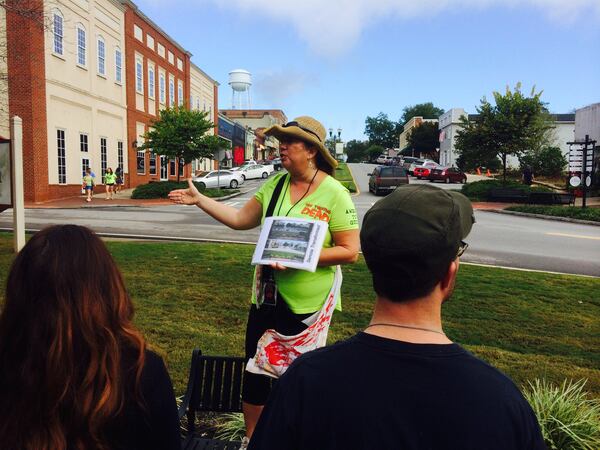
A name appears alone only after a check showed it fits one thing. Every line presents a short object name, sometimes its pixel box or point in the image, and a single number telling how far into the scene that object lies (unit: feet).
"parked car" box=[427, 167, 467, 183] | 152.05
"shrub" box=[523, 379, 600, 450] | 11.62
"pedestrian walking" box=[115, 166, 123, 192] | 108.06
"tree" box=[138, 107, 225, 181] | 103.45
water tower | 305.53
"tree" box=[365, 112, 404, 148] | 496.76
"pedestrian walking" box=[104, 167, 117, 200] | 92.73
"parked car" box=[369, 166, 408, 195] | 108.58
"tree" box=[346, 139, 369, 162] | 517.55
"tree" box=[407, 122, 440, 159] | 291.38
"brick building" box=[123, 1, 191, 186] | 119.96
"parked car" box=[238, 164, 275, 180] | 160.76
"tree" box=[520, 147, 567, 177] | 150.91
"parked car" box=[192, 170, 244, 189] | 126.00
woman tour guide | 9.99
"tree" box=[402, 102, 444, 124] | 466.90
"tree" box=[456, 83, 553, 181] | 108.78
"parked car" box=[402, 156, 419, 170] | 193.90
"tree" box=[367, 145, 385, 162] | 402.93
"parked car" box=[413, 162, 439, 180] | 153.71
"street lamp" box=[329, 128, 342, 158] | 237.04
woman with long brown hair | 5.28
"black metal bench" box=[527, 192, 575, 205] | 89.76
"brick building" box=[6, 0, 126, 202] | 81.97
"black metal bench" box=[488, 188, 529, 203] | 98.02
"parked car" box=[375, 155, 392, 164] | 236.63
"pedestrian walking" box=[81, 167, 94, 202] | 87.51
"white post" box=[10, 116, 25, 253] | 27.20
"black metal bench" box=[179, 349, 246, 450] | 12.01
